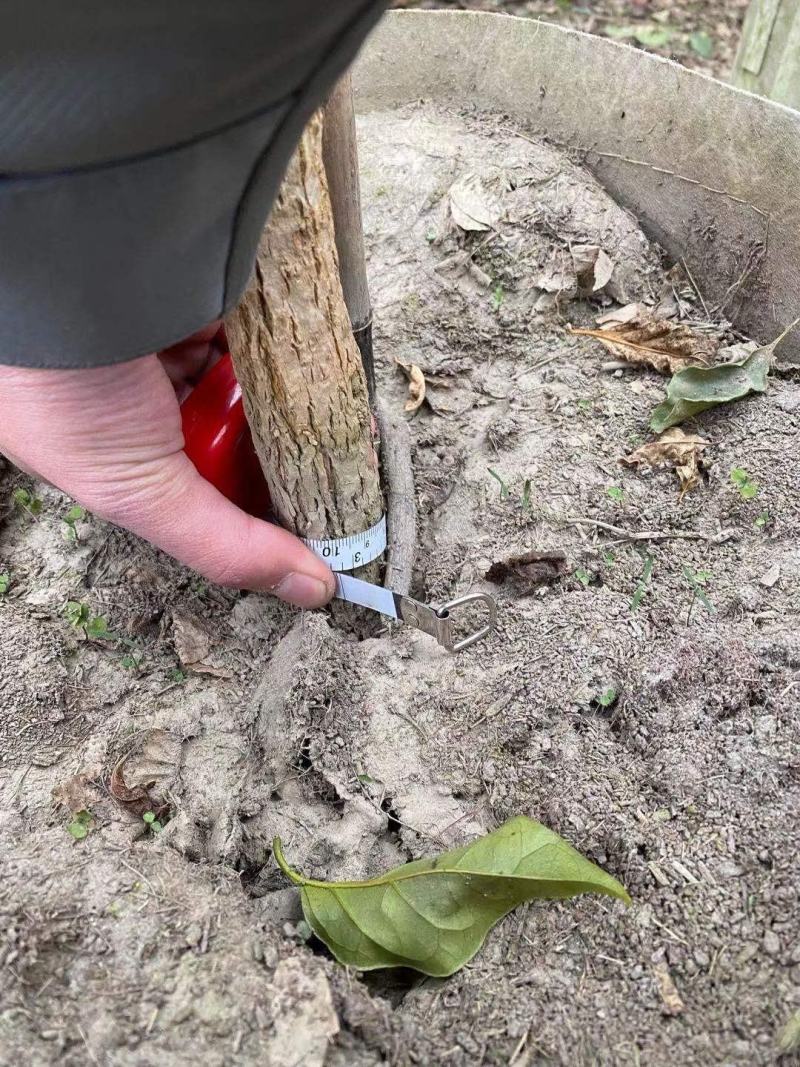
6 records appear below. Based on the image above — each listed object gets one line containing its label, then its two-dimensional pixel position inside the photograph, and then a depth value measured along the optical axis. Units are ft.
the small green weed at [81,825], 0.63
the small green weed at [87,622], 0.82
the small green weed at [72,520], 0.90
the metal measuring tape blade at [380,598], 0.76
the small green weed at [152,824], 0.67
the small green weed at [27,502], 0.93
